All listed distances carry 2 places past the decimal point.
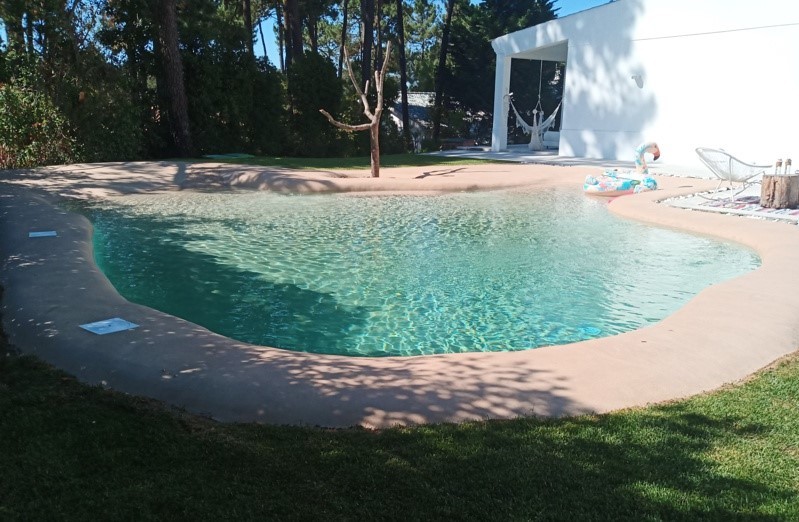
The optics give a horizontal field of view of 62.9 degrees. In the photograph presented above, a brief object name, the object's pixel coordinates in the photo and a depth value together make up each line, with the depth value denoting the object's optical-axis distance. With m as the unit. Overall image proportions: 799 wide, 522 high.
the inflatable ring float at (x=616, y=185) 13.33
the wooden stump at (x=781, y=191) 10.52
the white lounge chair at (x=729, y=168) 11.20
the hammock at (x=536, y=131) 25.88
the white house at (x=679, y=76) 16.25
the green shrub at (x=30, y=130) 15.52
